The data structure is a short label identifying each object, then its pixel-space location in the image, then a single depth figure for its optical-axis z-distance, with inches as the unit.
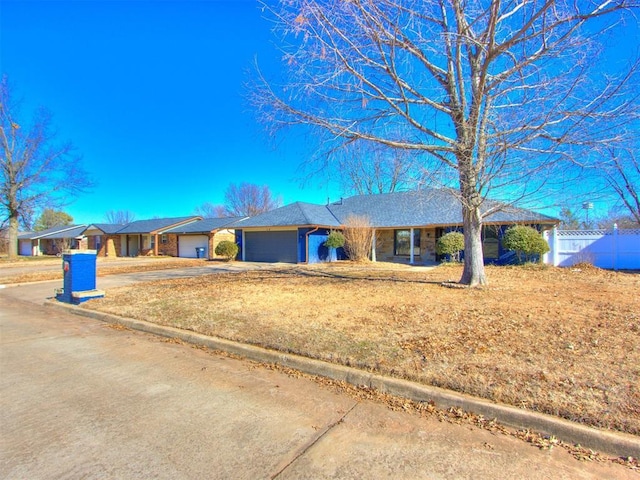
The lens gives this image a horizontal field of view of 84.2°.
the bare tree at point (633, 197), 913.2
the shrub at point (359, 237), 765.9
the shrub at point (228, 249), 949.2
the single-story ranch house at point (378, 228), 705.6
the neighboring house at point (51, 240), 1565.0
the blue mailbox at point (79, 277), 333.7
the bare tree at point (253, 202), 2020.2
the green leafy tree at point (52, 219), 2579.7
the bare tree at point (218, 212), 2287.8
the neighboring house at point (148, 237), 1334.9
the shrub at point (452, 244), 671.1
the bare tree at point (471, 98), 279.3
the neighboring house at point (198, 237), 1155.3
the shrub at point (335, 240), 820.0
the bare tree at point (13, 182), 1114.7
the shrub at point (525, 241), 589.9
